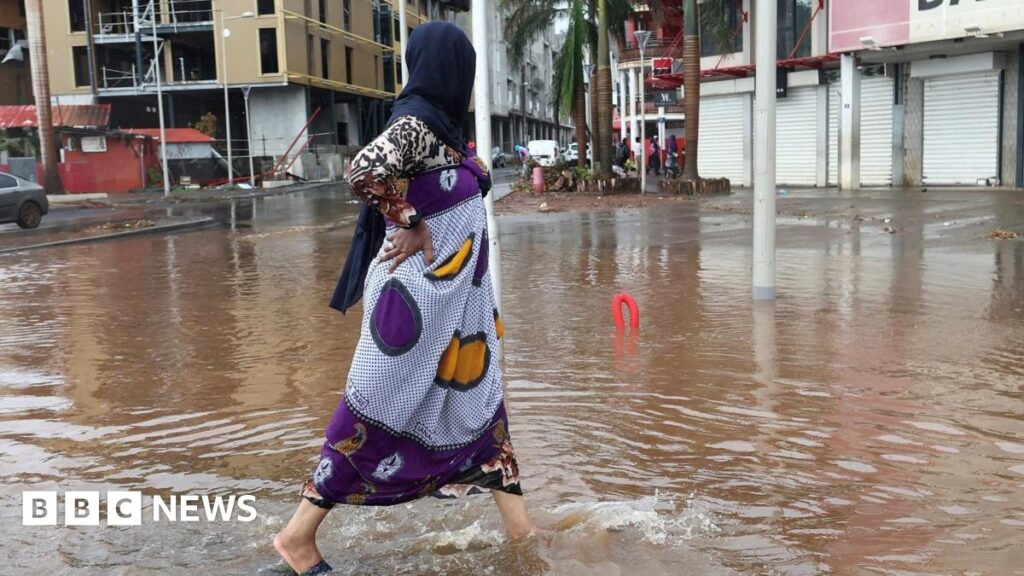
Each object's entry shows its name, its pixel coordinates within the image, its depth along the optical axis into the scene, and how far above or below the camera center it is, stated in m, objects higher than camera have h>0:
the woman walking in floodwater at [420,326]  3.12 -0.48
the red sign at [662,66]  35.66 +3.79
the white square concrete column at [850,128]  27.44 +1.00
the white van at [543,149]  59.58 +1.56
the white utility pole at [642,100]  26.43 +1.94
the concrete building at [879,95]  24.00 +1.95
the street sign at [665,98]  25.59 +1.88
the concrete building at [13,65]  50.78 +6.59
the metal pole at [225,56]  43.45 +5.91
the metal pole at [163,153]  38.62 +1.37
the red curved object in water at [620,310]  7.56 -1.07
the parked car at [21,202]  22.28 -0.24
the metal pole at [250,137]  44.00 +2.28
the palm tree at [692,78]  25.70 +2.41
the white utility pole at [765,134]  7.95 +0.27
